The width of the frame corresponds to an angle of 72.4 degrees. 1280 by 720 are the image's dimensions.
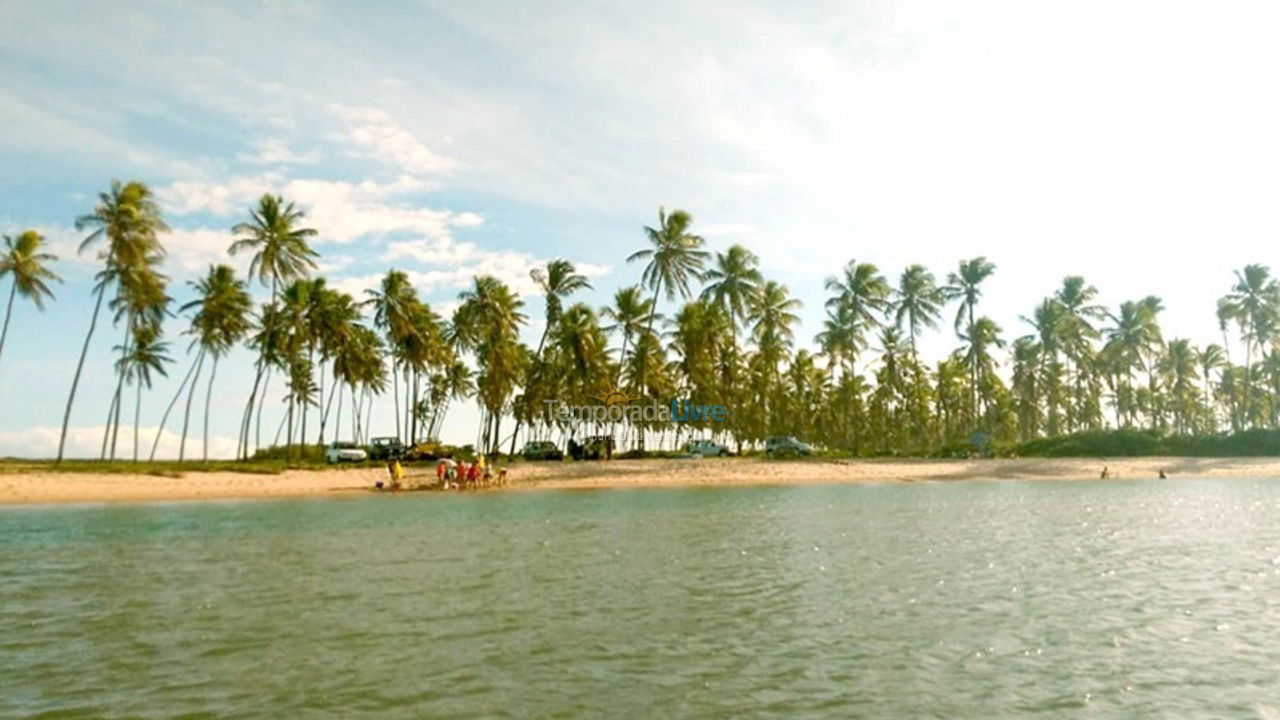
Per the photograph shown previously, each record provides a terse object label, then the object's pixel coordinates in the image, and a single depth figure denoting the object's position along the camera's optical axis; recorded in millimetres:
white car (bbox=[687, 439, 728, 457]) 81500
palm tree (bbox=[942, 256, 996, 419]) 86312
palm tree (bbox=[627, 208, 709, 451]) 74250
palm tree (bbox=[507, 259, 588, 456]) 77625
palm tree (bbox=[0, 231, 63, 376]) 56594
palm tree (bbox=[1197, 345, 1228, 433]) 114562
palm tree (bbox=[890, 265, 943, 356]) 83938
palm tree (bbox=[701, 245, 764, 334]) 78875
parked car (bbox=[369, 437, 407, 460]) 70812
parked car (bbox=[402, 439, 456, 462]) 69000
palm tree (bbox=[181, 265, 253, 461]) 67562
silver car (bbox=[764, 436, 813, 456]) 77188
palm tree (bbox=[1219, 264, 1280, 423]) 85125
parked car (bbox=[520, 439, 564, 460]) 74625
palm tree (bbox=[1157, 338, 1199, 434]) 106750
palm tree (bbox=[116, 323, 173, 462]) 78125
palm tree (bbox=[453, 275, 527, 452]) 76562
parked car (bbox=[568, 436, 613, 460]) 74375
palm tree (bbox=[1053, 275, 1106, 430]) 88188
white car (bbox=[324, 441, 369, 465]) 66562
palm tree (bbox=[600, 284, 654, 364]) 80312
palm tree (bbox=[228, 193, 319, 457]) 64625
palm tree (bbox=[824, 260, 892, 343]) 82812
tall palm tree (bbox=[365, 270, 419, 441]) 76250
